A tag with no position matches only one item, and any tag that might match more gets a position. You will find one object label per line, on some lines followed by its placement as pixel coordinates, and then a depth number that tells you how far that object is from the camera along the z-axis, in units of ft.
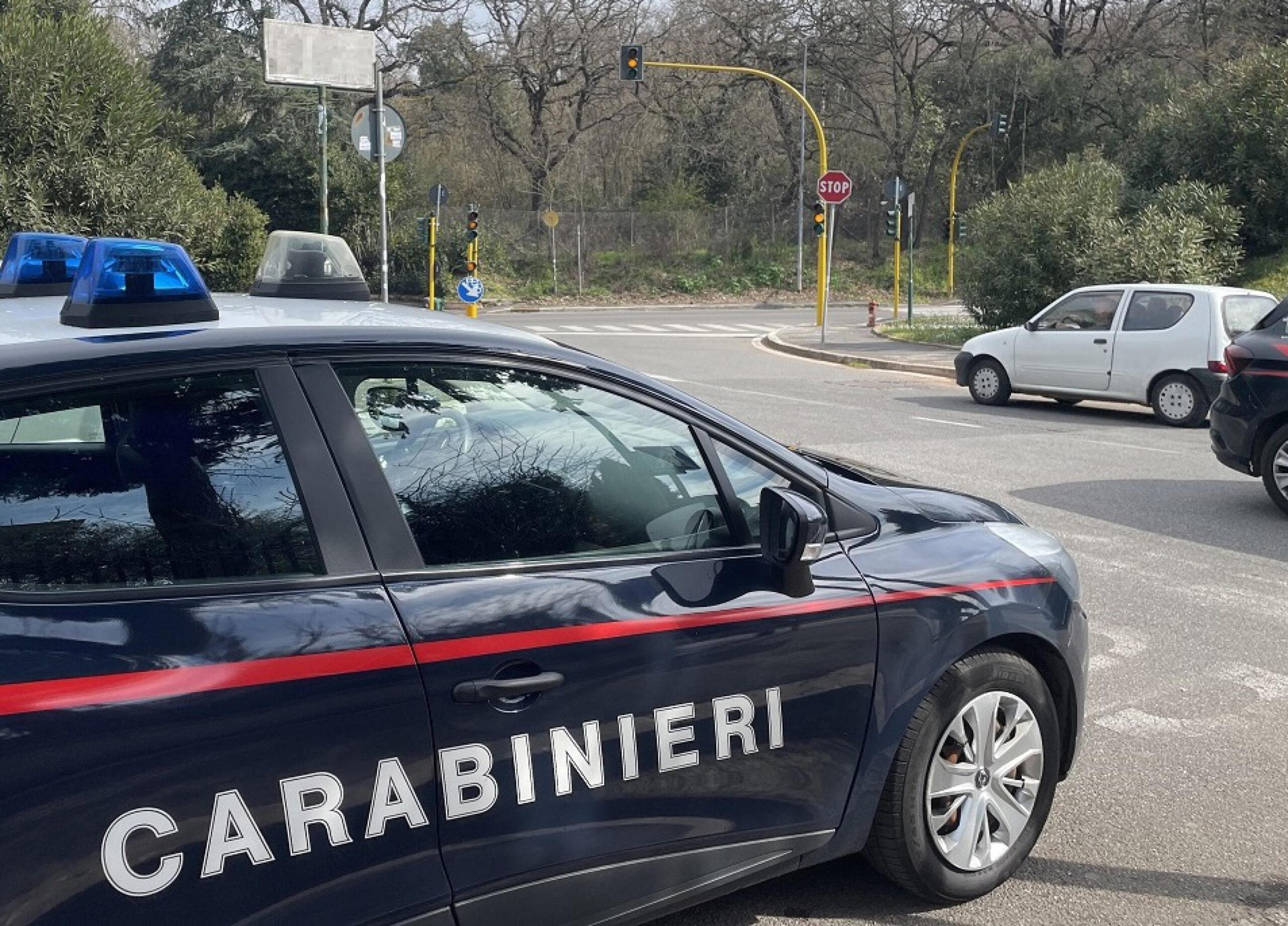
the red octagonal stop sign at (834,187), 86.69
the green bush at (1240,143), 82.74
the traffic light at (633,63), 90.68
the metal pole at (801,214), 147.01
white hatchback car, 47.29
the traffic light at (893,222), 101.81
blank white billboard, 64.39
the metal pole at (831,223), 124.36
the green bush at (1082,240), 70.54
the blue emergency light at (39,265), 12.44
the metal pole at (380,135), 52.54
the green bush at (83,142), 60.23
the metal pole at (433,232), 83.66
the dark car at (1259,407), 28.35
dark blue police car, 7.32
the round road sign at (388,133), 53.47
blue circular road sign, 81.00
